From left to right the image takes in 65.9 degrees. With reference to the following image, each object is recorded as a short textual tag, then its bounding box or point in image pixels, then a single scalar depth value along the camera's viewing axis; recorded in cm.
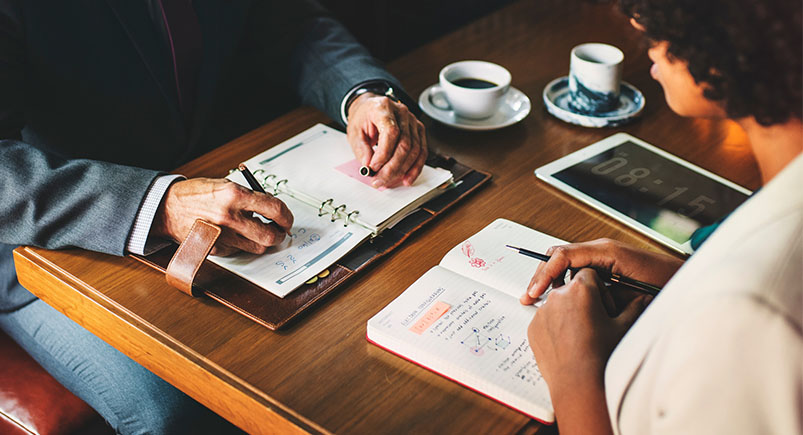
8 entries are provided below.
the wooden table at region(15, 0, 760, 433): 77
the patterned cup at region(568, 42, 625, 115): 139
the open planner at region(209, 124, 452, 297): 97
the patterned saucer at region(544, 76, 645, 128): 140
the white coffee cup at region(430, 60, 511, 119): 134
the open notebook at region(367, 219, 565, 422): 79
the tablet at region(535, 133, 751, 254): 110
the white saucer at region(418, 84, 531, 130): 136
